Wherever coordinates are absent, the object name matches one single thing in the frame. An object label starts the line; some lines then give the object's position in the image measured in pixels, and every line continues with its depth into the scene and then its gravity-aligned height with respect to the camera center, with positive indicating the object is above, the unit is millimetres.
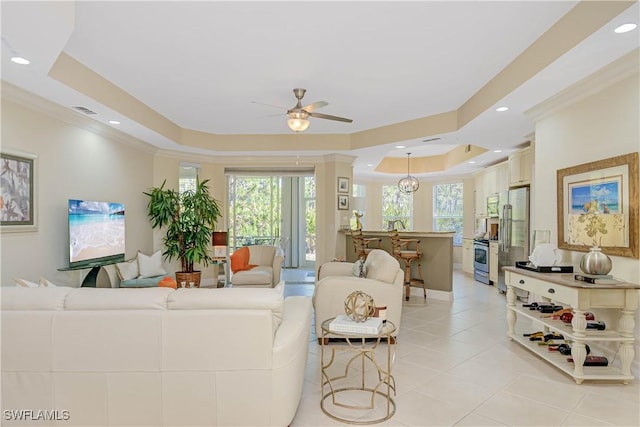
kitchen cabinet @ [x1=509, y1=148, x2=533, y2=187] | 6047 +811
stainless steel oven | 7758 -930
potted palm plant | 6371 -113
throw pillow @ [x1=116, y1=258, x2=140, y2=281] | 5176 -768
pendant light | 9070 +736
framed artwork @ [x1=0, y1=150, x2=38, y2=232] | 3518 +212
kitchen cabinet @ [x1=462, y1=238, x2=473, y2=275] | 8859 -930
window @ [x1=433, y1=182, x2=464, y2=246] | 10273 +219
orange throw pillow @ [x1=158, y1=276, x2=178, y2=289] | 3756 -683
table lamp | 6855 -462
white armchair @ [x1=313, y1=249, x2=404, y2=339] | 3982 -779
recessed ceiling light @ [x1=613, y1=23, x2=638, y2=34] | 2521 +1263
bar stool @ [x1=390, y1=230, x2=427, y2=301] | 6336 -658
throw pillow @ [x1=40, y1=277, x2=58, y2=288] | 2908 -527
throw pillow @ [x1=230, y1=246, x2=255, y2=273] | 6355 -768
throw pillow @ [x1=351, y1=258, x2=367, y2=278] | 4379 -625
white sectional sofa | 2248 -892
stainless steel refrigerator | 6039 -201
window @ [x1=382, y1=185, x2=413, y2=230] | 11008 +307
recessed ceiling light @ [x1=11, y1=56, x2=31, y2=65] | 2920 +1188
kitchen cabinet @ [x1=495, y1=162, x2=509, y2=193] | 7383 +780
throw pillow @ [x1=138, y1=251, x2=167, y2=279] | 5613 -766
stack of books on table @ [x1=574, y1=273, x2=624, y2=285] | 3046 -508
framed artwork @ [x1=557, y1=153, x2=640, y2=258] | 3070 +98
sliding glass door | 9234 -4
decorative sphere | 2707 -650
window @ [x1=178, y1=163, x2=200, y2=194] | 7480 +749
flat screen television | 4367 -235
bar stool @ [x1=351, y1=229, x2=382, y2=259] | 6734 -494
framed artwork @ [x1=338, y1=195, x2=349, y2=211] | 7539 +250
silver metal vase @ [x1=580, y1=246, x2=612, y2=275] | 3105 -374
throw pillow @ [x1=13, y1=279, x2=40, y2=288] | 2734 -503
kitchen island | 6387 -757
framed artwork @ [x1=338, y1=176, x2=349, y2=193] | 7520 +612
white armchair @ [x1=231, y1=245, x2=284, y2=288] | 5730 -871
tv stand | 4520 -727
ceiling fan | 4164 +1070
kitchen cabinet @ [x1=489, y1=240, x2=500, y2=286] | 7461 -887
